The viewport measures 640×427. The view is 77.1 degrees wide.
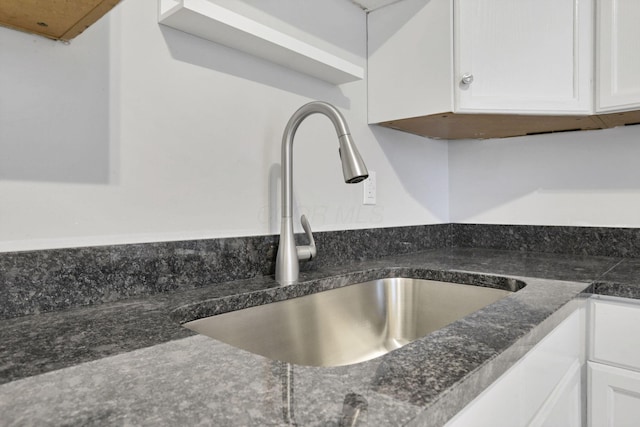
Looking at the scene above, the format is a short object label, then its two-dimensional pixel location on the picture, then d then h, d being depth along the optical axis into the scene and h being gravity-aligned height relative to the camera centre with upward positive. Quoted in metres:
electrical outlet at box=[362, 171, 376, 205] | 1.39 +0.06
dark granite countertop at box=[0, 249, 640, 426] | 0.33 -0.17
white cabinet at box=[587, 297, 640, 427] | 0.91 -0.36
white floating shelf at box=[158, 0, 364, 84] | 0.79 +0.39
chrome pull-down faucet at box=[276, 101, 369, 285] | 0.94 +0.00
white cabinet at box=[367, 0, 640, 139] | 1.22 +0.46
